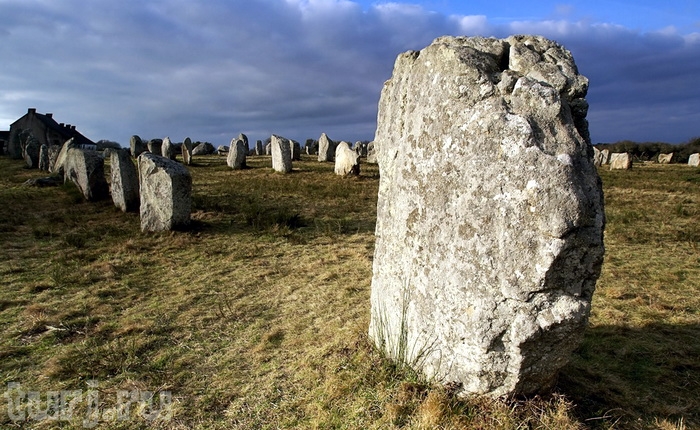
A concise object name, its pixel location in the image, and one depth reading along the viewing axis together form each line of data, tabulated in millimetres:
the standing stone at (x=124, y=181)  10086
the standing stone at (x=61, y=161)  16016
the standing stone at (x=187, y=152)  23266
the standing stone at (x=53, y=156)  18247
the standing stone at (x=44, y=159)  19608
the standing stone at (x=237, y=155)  20734
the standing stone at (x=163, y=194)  8312
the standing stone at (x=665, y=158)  34219
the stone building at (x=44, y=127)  42109
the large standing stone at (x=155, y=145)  25609
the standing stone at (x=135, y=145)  26422
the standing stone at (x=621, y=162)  25531
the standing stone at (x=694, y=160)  29228
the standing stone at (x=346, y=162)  17797
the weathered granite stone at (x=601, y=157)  28519
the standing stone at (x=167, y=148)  23538
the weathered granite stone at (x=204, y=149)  34731
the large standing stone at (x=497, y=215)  2502
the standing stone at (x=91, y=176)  11531
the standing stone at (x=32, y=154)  20938
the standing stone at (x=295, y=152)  27438
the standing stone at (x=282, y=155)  18859
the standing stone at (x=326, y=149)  26500
